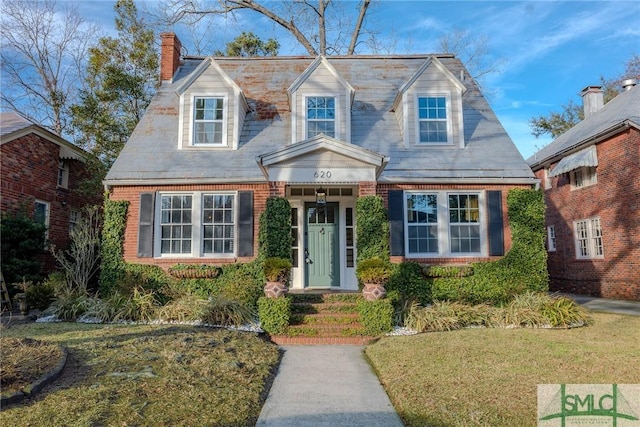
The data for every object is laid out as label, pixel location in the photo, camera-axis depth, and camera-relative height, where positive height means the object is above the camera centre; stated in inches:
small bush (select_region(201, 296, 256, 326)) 333.4 -47.9
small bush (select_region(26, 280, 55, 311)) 390.0 -38.0
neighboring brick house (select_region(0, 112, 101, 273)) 470.5 +98.3
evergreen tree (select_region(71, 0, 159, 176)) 598.5 +248.6
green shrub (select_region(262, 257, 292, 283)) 327.9 -12.1
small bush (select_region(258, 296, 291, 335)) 318.7 -46.6
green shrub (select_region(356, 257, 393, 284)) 325.1 -13.9
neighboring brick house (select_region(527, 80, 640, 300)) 506.0 +69.2
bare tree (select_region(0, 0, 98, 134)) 813.9 +345.7
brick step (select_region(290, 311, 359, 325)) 335.9 -52.8
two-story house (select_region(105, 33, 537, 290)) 411.8 +77.3
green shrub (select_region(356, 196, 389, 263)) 369.4 +23.4
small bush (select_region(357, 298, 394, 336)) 320.2 -48.8
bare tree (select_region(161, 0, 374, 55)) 763.5 +437.5
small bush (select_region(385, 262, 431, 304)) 390.3 -27.9
